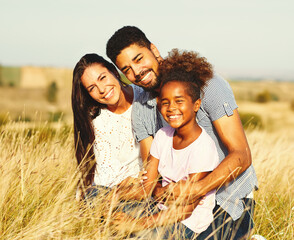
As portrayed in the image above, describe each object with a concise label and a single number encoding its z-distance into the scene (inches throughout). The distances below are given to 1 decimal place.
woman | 135.0
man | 96.9
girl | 96.2
